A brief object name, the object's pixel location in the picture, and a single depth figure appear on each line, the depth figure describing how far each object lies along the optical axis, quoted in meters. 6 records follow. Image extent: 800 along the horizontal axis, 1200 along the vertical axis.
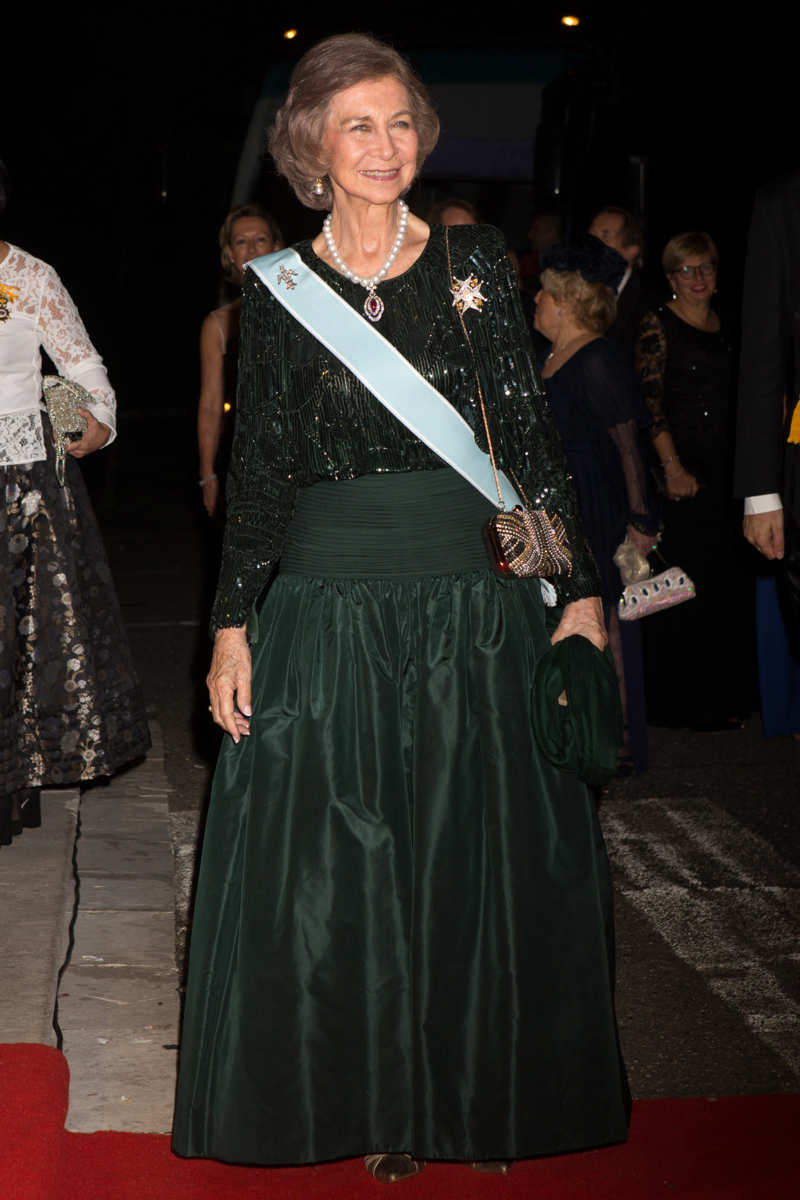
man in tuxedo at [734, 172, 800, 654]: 4.10
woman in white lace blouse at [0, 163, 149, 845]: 5.36
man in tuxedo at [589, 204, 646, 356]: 8.17
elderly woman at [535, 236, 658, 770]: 6.52
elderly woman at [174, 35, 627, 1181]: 3.39
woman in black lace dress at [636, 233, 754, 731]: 7.77
